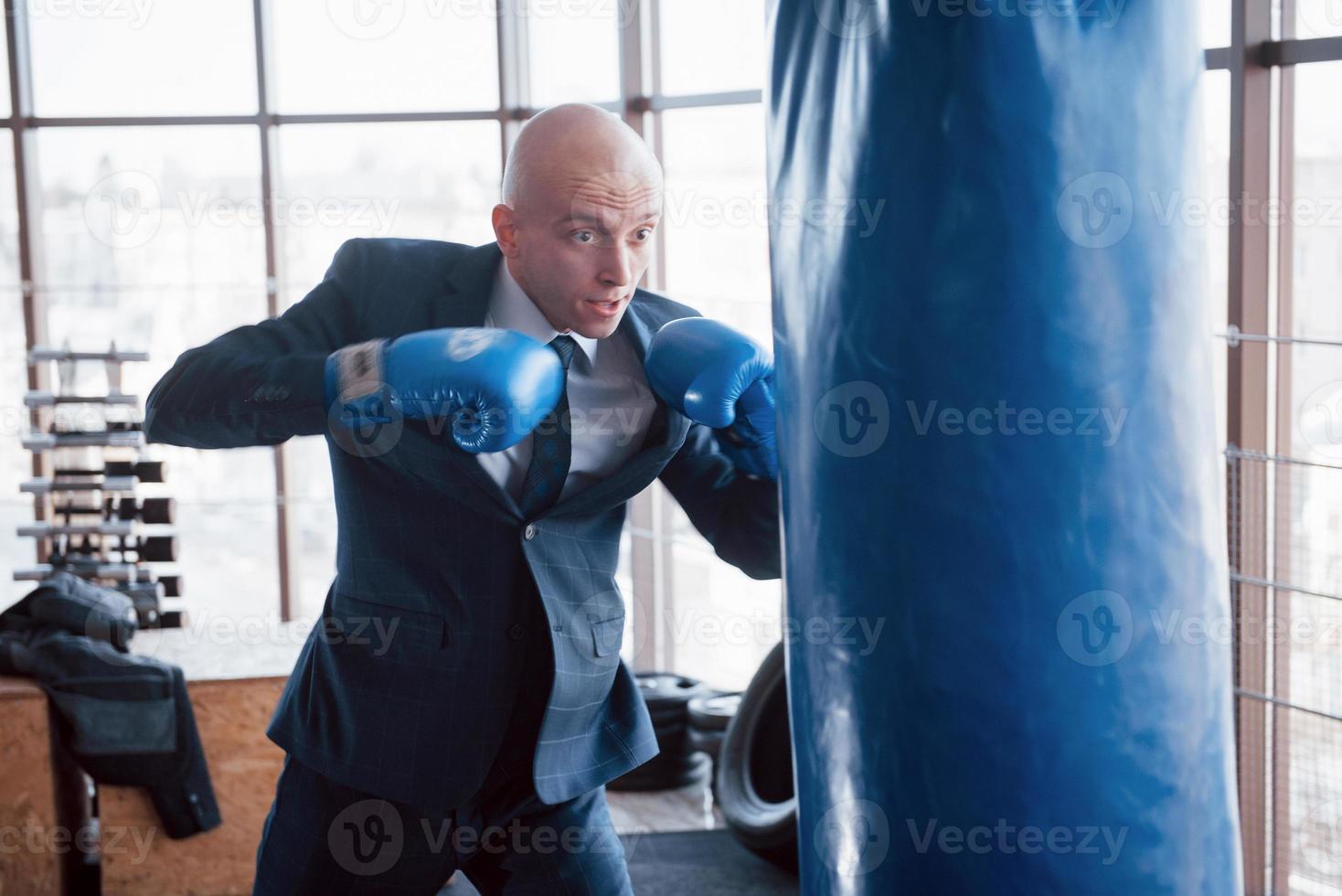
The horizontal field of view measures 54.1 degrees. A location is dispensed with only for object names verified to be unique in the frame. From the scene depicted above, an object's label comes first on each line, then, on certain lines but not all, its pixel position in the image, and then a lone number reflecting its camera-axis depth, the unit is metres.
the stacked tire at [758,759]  4.07
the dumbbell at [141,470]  4.40
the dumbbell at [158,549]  4.46
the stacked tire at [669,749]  4.73
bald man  1.84
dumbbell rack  4.38
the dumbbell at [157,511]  4.40
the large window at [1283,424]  3.17
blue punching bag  1.16
